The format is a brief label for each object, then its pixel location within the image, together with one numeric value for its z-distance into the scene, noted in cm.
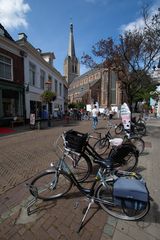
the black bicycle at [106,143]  589
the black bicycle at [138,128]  957
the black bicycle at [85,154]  327
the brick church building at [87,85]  5903
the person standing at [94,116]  1203
